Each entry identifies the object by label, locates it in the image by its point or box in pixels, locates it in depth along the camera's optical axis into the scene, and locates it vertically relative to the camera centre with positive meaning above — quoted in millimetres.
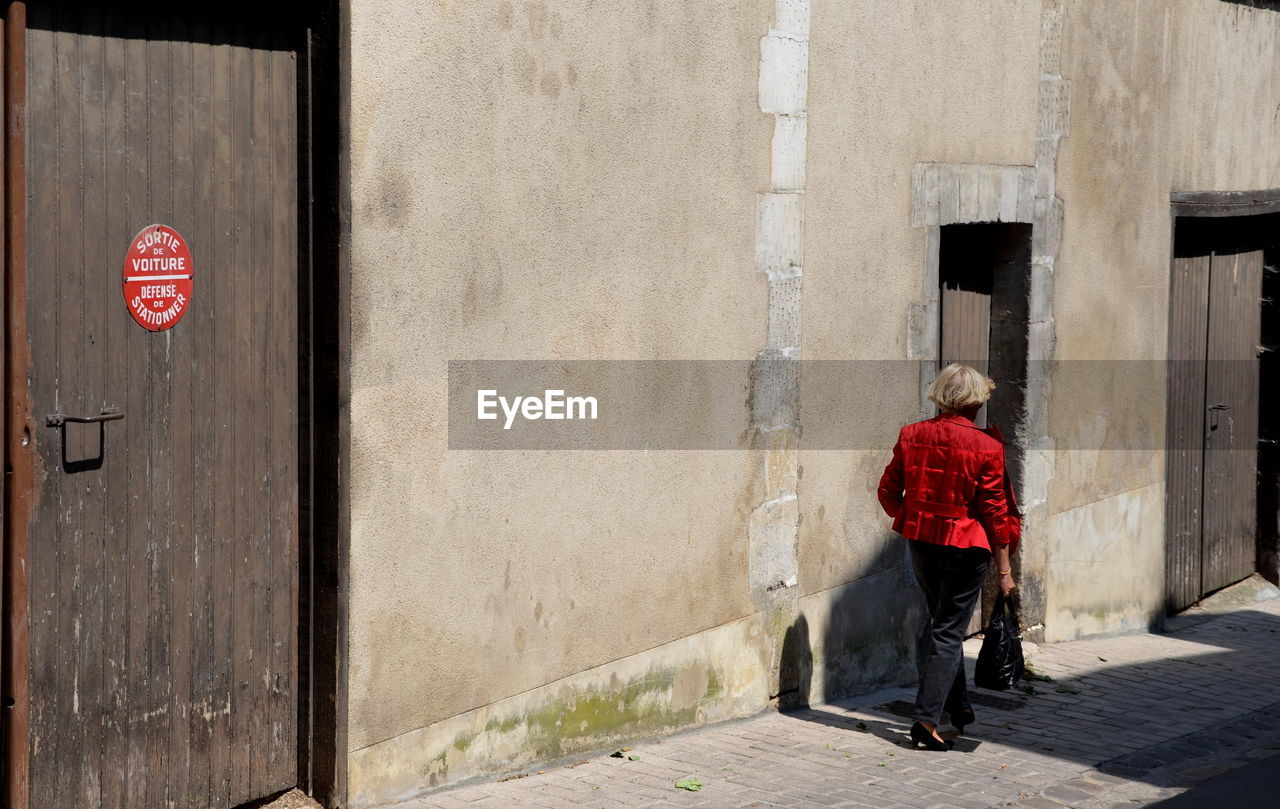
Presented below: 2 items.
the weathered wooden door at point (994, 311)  8305 +205
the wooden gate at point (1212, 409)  10000 -395
